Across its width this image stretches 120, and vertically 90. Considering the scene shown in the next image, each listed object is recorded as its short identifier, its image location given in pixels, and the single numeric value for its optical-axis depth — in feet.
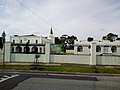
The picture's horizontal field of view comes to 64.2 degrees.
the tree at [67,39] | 181.40
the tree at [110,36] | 165.94
